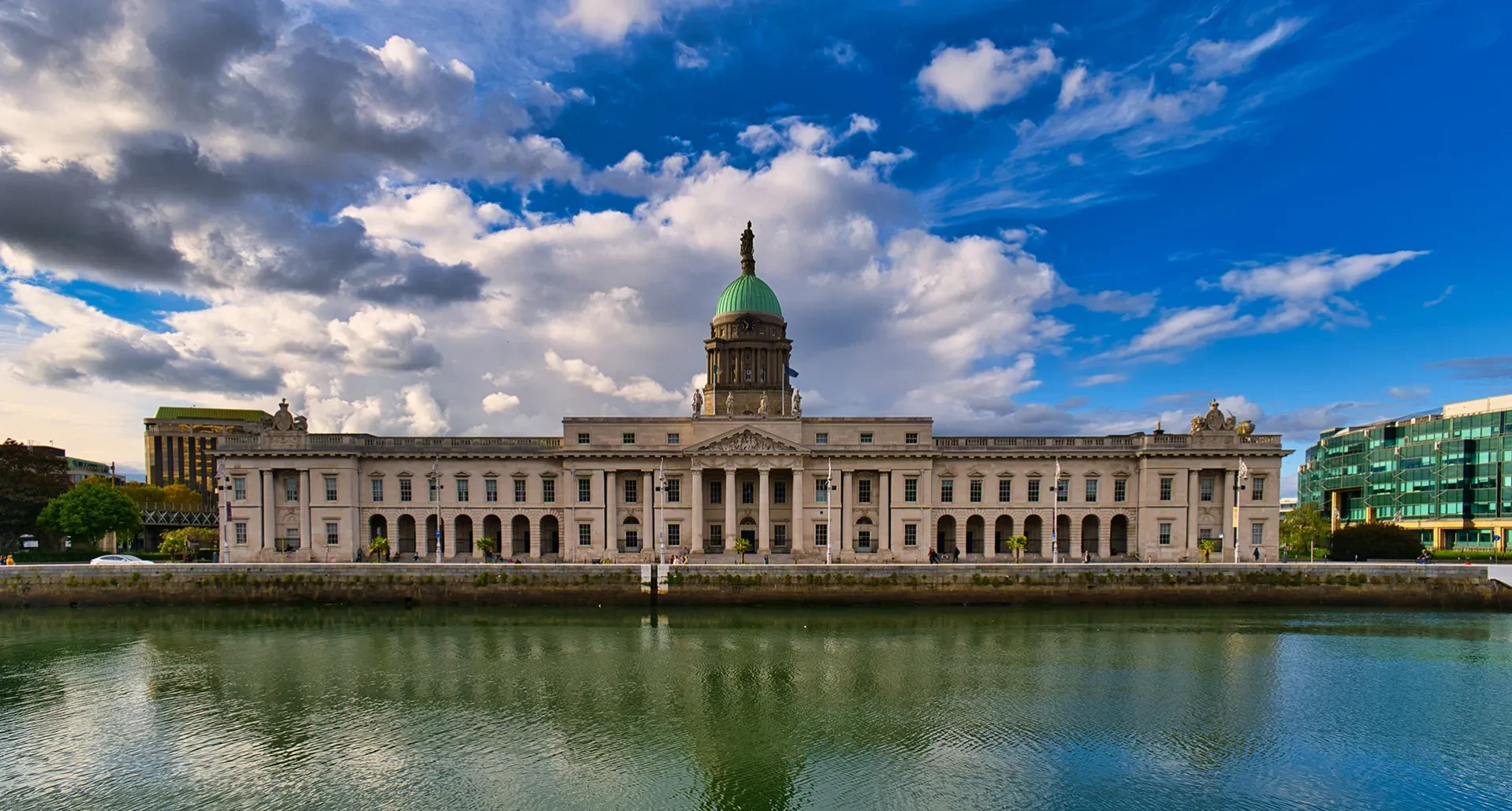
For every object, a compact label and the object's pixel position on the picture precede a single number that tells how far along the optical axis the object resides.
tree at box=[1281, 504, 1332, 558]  69.25
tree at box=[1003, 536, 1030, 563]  59.38
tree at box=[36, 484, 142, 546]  67.12
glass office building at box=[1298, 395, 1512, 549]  84.69
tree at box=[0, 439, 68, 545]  68.88
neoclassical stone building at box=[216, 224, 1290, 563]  62.66
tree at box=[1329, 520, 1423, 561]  64.25
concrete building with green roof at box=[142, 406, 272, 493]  156.25
